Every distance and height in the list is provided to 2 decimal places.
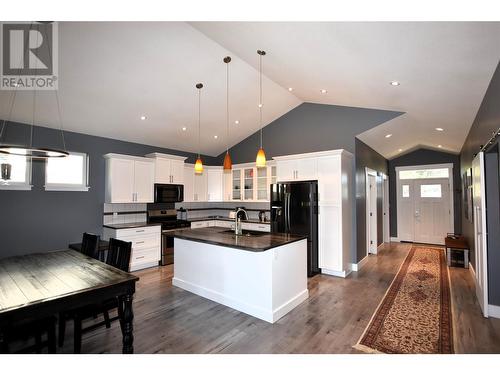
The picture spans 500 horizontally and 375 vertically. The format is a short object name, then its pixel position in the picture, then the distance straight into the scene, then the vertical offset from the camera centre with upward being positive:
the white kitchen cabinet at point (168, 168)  5.49 +0.64
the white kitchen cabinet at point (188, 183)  6.20 +0.35
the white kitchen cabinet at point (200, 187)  6.48 +0.26
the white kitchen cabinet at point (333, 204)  4.56 -0.13
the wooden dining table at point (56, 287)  1.67 -0.68
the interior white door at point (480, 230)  3.00 -0.42
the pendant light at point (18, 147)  2.13 +0.43
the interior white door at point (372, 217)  6.33 -0.50
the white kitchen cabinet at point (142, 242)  4.78 -0.88
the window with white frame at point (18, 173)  3.88 +0.38
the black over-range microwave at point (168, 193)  5.46 +0.09
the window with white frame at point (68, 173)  4.39 +0.44
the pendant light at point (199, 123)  3.70 +1.60
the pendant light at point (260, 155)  3.17 +0.52
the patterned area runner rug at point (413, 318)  2.42 -1.40
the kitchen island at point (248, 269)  2.91 -0.92
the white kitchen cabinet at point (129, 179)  4.86 +0.37
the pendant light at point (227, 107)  3.44 +1.85
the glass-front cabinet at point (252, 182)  6.09 +0.38
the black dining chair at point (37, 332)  1.97 -1.04
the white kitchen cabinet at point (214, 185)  6.80 +0.32
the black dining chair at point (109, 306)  2.26 -1.05
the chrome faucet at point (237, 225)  3.61 -0.39
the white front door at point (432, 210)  7.29 -0.39
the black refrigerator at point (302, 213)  4.70 -0.30
